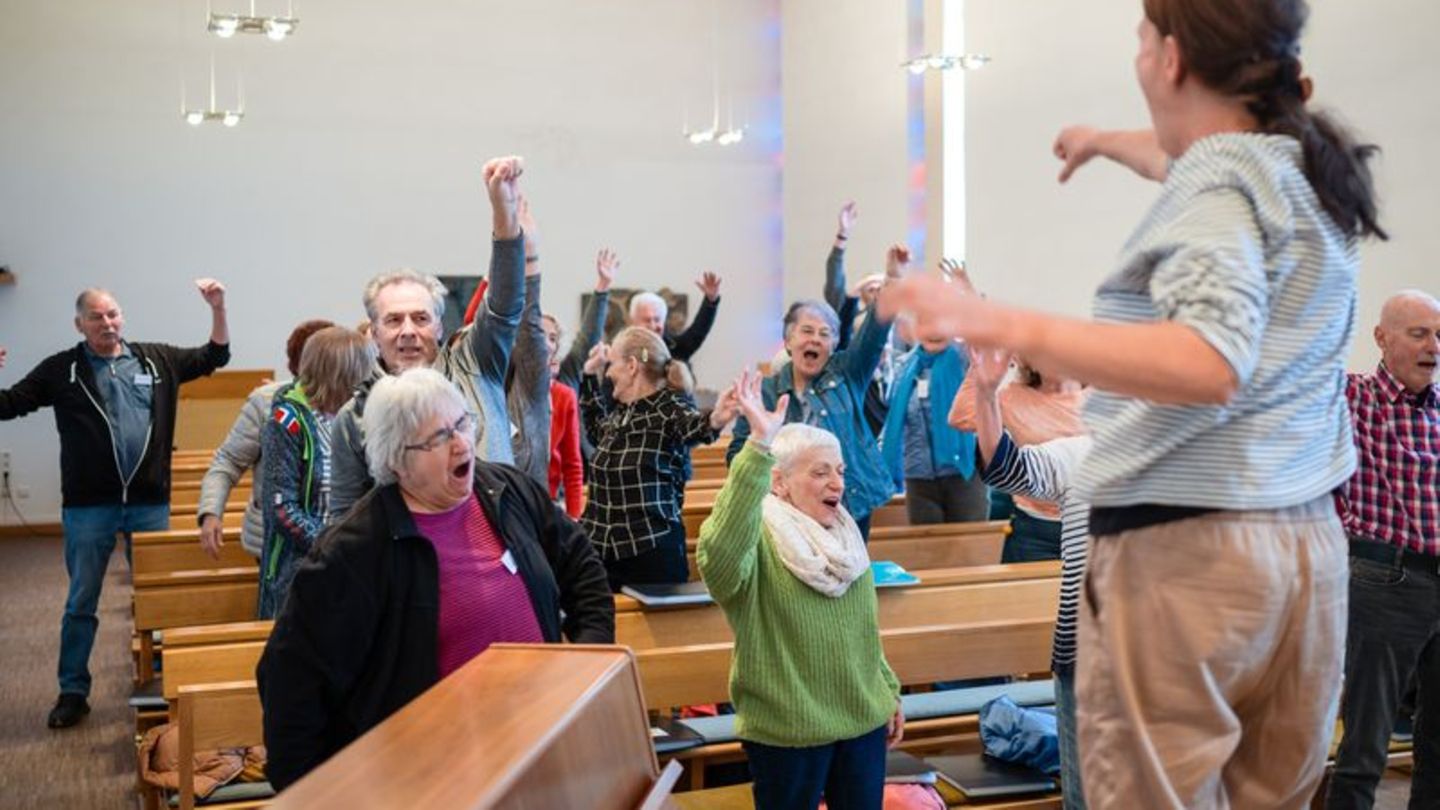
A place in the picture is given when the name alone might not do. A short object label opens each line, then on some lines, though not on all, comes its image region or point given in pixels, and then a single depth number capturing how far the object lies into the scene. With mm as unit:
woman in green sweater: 3316
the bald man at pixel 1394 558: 4035
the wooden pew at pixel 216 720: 3486
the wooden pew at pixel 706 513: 6492
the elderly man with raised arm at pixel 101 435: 6121
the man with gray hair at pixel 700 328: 8516
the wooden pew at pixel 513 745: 1442
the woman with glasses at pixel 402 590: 2648
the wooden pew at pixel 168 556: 5688
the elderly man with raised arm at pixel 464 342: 3322
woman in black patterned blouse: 5094
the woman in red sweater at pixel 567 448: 5949
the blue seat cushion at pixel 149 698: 4984
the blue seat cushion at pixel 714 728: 4320
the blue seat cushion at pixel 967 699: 4645
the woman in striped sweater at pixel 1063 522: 3072
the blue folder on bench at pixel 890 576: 4566
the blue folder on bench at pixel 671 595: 4379
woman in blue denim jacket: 5527
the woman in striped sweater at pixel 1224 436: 1466
